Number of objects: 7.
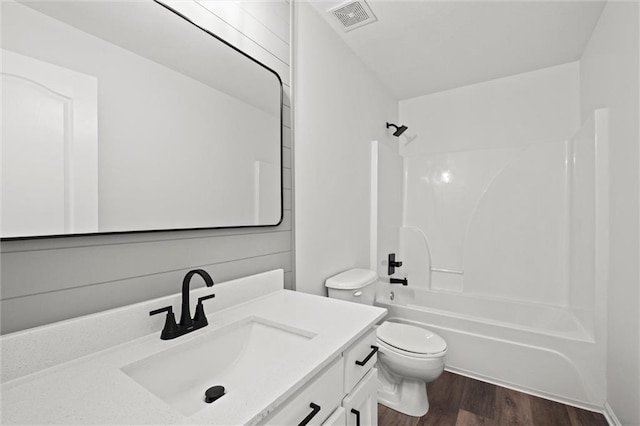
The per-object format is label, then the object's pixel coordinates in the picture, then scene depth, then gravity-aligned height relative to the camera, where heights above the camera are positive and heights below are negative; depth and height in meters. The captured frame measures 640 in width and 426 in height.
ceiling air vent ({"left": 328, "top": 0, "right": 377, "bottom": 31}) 1.80 +1.24
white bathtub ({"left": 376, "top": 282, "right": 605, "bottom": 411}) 1.86 -0.93
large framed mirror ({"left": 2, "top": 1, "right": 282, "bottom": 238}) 0.74 +0.28
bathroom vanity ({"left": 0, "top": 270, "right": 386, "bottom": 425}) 0.62 -0.41
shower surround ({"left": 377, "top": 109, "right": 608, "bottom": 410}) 1.89 -0.43
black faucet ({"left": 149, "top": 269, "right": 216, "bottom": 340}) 0.95 -0.37
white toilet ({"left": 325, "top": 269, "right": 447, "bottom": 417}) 1.74 -0.87
